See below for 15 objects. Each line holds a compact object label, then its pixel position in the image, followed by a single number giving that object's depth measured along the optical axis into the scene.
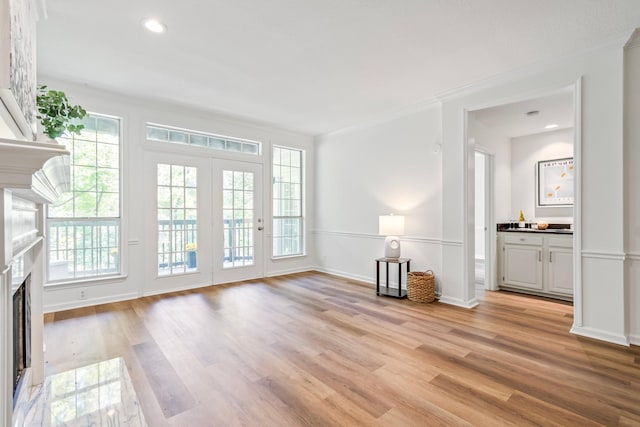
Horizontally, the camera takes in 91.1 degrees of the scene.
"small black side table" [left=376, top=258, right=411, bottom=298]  4.25
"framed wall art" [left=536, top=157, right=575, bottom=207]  4.67
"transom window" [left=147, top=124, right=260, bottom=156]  4.43
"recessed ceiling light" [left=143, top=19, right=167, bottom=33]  2.48
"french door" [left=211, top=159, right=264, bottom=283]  4.93
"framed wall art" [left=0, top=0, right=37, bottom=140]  1.03
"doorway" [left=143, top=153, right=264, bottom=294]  4.39
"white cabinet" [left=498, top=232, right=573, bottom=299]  4.09
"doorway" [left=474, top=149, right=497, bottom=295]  4.67
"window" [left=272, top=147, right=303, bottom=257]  5.76
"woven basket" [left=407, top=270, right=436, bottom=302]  3.98
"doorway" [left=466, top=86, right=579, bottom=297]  3.91
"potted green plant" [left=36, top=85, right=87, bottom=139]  2.22
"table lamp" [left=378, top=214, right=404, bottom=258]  4.38
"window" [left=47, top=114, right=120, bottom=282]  3.68
